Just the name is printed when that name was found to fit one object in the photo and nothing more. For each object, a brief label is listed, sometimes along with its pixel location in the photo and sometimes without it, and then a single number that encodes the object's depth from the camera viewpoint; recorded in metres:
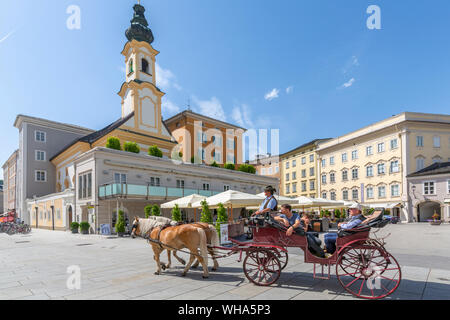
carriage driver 6.49
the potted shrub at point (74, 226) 23.55
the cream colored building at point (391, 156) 40.56
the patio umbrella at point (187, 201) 16.89
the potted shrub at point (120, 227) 19.92
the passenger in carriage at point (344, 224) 5.90
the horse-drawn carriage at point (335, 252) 5.47
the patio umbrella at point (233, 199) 13.87
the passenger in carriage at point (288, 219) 5.93
